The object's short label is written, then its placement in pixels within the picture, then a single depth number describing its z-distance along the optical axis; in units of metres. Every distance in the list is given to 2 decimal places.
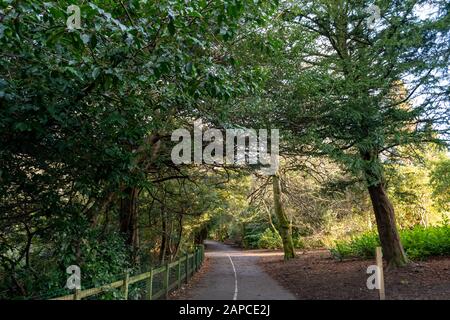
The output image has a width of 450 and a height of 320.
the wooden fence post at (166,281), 10.69
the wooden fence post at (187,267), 14.84
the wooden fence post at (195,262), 17.67
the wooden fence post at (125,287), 7.14
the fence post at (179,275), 12.90
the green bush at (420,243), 13.52
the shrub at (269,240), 34.25
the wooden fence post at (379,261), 7.30
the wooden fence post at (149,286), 8.89
